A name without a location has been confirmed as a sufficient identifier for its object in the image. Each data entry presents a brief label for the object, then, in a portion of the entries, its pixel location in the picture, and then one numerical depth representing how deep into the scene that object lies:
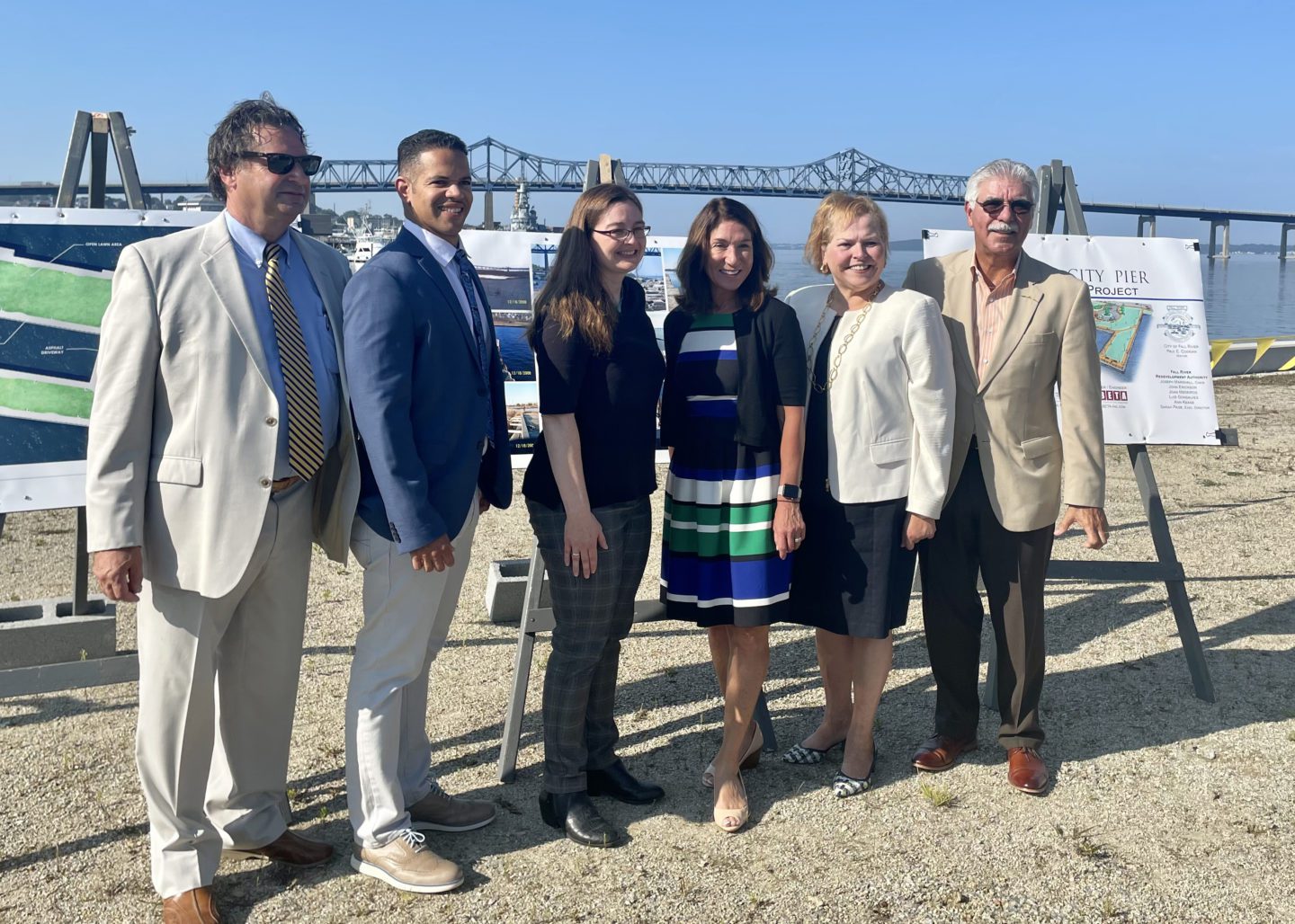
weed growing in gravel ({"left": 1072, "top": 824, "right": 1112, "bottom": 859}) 2.73
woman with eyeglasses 2.59
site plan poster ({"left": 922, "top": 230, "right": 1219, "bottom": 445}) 4.15
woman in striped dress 2.73
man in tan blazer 3.05
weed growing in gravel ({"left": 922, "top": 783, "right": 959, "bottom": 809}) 3.01
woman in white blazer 2.85
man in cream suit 2.27
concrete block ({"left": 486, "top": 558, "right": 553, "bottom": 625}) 4.63
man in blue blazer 2.36
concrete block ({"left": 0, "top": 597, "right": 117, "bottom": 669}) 3.58
